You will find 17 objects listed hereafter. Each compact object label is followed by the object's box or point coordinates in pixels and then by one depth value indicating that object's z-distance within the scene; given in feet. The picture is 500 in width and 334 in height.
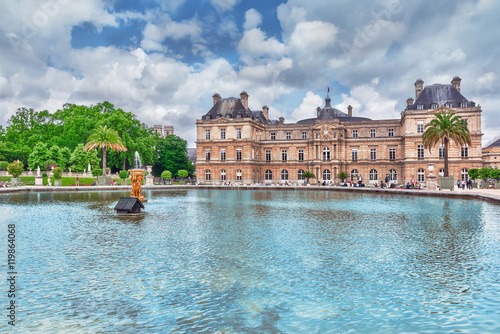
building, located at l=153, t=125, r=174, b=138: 569.23
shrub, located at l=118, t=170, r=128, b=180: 209.92
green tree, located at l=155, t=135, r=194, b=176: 258.37
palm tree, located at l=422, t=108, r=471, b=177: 151.23
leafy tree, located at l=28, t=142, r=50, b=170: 204.54
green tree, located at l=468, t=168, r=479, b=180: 158.61
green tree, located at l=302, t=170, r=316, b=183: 216.66
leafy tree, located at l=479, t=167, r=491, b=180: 154.20
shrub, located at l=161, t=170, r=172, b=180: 211.41
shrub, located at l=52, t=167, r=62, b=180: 181.48
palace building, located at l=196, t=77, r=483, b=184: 209.67
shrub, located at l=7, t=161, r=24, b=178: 174.60
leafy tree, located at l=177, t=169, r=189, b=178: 226.58
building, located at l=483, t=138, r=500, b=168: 426.92
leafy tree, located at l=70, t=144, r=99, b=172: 210.59
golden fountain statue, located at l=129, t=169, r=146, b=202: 94.17
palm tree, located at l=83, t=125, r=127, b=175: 201.46
